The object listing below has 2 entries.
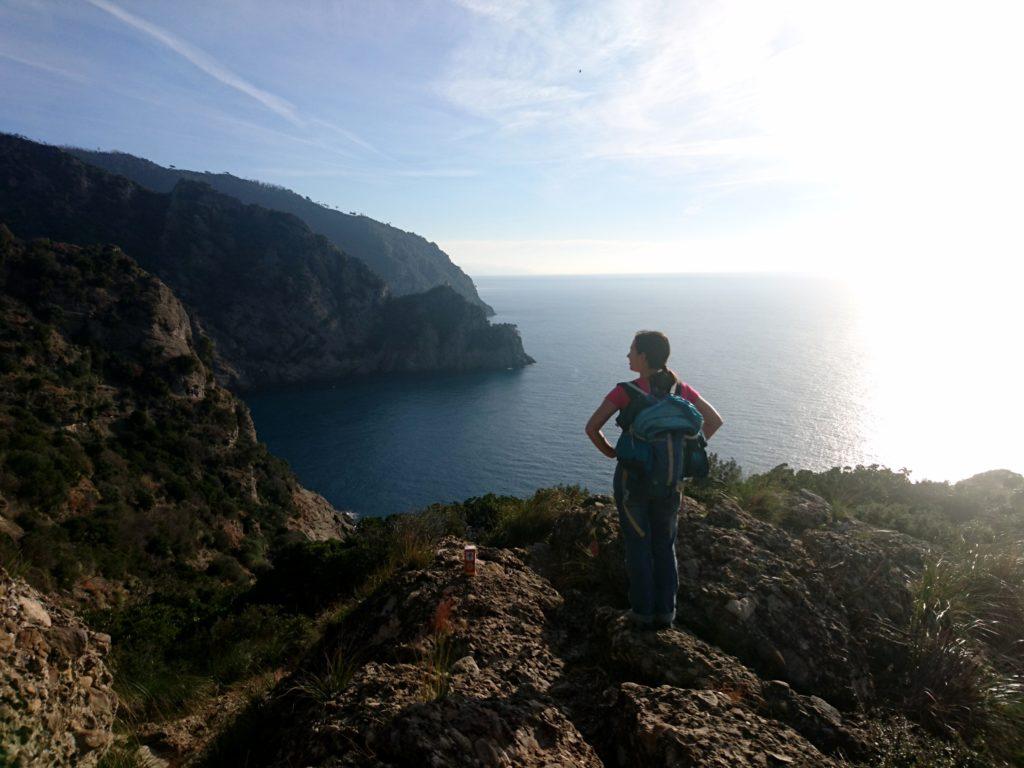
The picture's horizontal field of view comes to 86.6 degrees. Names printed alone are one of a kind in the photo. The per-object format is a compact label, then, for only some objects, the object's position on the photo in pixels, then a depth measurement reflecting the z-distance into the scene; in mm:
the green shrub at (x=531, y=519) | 7664
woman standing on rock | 4430
